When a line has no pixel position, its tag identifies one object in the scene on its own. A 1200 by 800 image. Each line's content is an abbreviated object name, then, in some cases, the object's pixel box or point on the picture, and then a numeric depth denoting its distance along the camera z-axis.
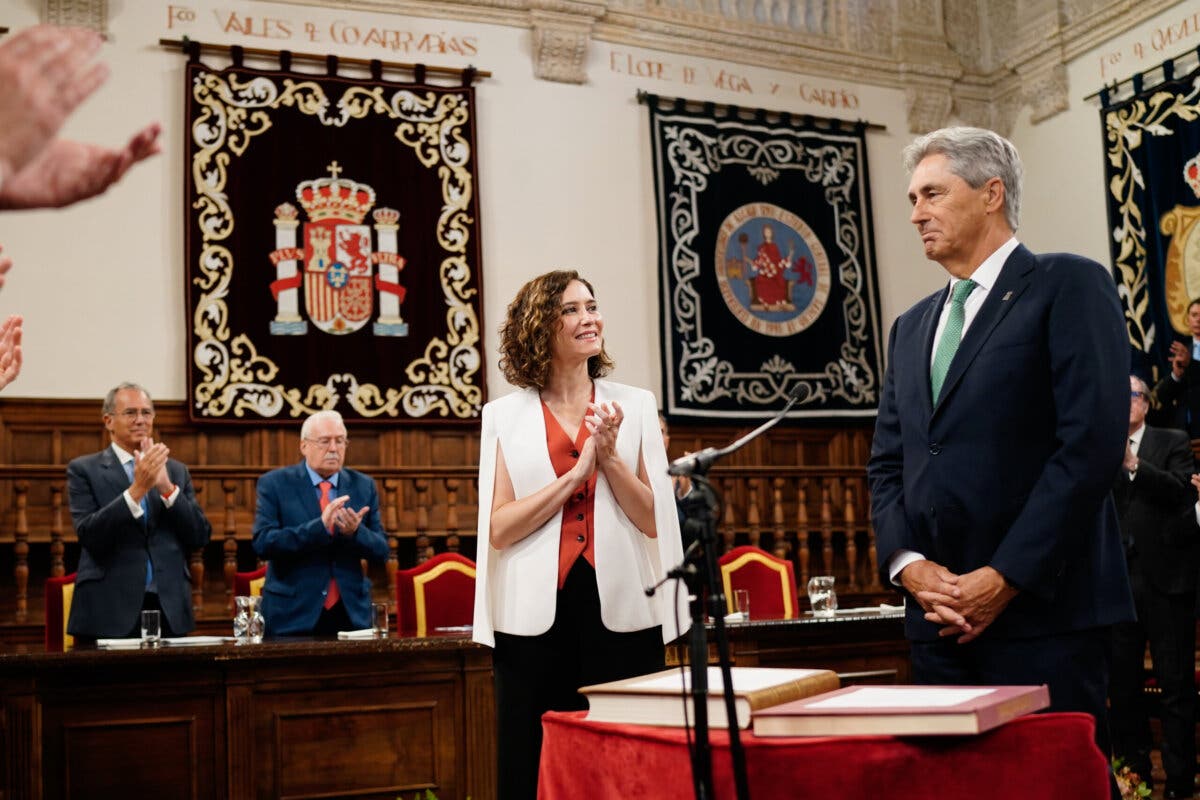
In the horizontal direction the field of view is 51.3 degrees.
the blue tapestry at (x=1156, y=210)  7.93
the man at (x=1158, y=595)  5.21
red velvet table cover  1.33
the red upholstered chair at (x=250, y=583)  5.39
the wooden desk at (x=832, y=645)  4.26
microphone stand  1.32
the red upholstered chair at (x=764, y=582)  5.63
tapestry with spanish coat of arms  7.54
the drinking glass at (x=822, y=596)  4.79
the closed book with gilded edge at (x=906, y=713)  1.29
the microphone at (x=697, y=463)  1.53
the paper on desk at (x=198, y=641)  4.09
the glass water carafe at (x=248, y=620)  4.29
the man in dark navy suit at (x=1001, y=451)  1.87
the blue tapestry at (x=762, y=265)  8.62
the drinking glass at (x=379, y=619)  4.45
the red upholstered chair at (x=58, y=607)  4.78
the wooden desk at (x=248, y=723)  3.62
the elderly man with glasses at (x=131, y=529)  4.78
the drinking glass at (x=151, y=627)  4.16
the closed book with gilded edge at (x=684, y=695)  1.40
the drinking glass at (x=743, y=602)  4.65
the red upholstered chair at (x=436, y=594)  4.99
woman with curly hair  2.39
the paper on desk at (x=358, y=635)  4.26
